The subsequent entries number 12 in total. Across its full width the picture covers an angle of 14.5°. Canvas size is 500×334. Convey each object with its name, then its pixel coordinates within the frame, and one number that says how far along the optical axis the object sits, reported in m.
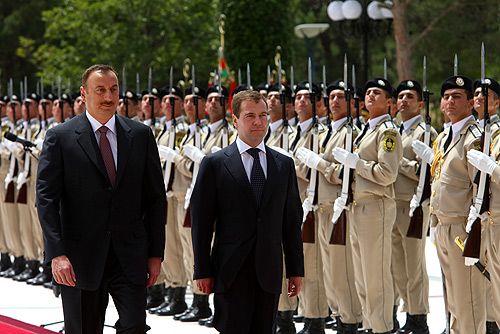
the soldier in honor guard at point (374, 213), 13.80
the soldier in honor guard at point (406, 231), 15.09
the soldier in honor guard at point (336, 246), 14.64
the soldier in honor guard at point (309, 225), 14.84
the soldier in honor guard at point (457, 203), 12.54
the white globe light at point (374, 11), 31.67
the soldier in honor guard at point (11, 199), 21.78
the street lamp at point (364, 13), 31.06
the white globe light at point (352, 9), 31.01
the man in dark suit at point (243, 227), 9.90
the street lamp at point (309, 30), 35.51
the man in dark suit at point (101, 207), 9.83
